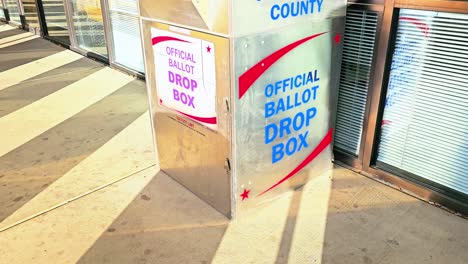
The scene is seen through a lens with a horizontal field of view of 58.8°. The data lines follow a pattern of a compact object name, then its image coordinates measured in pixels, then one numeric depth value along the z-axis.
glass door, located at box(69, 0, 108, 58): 4.67
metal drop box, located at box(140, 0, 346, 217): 1.87
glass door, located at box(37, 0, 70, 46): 5.49
